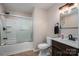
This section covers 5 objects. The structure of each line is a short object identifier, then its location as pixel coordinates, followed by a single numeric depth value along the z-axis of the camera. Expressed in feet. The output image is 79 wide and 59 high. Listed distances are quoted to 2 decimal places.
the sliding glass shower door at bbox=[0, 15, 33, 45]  6.38
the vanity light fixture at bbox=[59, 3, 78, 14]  5.93
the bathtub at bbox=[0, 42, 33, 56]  6.09
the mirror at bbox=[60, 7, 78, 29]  6.25
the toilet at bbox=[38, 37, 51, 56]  6.10
